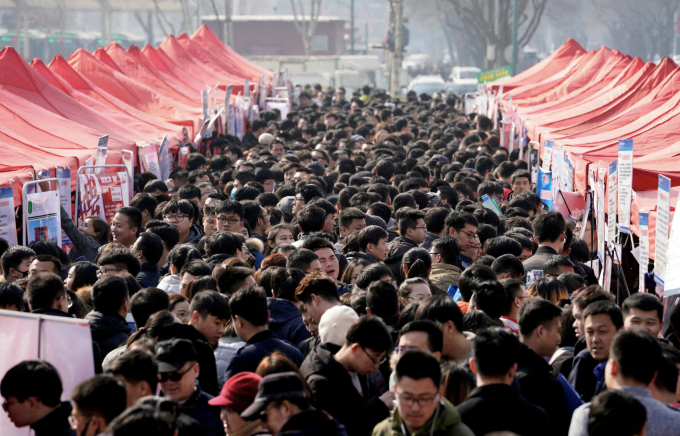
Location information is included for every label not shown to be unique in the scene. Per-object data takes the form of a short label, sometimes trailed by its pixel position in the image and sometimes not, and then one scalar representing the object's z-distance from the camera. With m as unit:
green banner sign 57.03
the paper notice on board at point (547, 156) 24.41
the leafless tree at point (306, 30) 105.65
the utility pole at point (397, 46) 76.15
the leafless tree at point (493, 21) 84.87
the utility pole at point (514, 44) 71.82
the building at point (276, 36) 114.56
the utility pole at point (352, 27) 114.70
